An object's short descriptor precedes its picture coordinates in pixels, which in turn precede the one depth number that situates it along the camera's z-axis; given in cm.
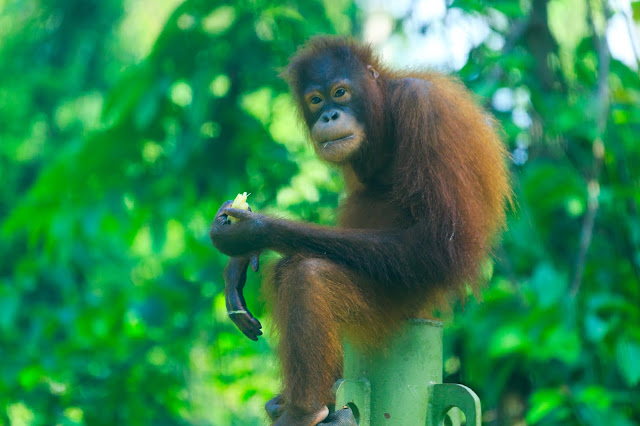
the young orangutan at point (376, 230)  478
